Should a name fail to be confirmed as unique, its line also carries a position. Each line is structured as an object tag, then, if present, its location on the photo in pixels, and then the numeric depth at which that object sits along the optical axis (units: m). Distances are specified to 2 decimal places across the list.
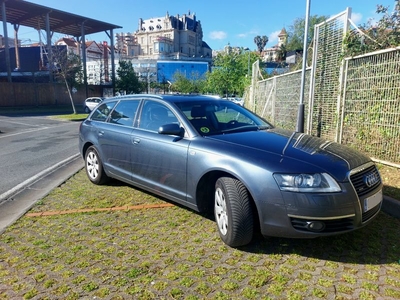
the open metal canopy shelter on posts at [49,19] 36.94
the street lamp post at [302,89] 8.10
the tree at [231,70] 33.91
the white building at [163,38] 107.94
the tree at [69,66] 29.50
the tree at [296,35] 59.54
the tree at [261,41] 116.56
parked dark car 2.83
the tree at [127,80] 49.42
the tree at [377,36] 5.90
